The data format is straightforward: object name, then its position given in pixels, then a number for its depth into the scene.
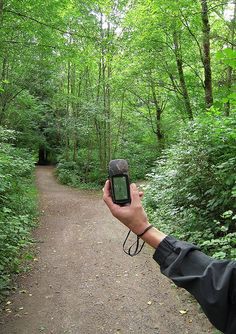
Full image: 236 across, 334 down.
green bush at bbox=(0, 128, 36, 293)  5.77
